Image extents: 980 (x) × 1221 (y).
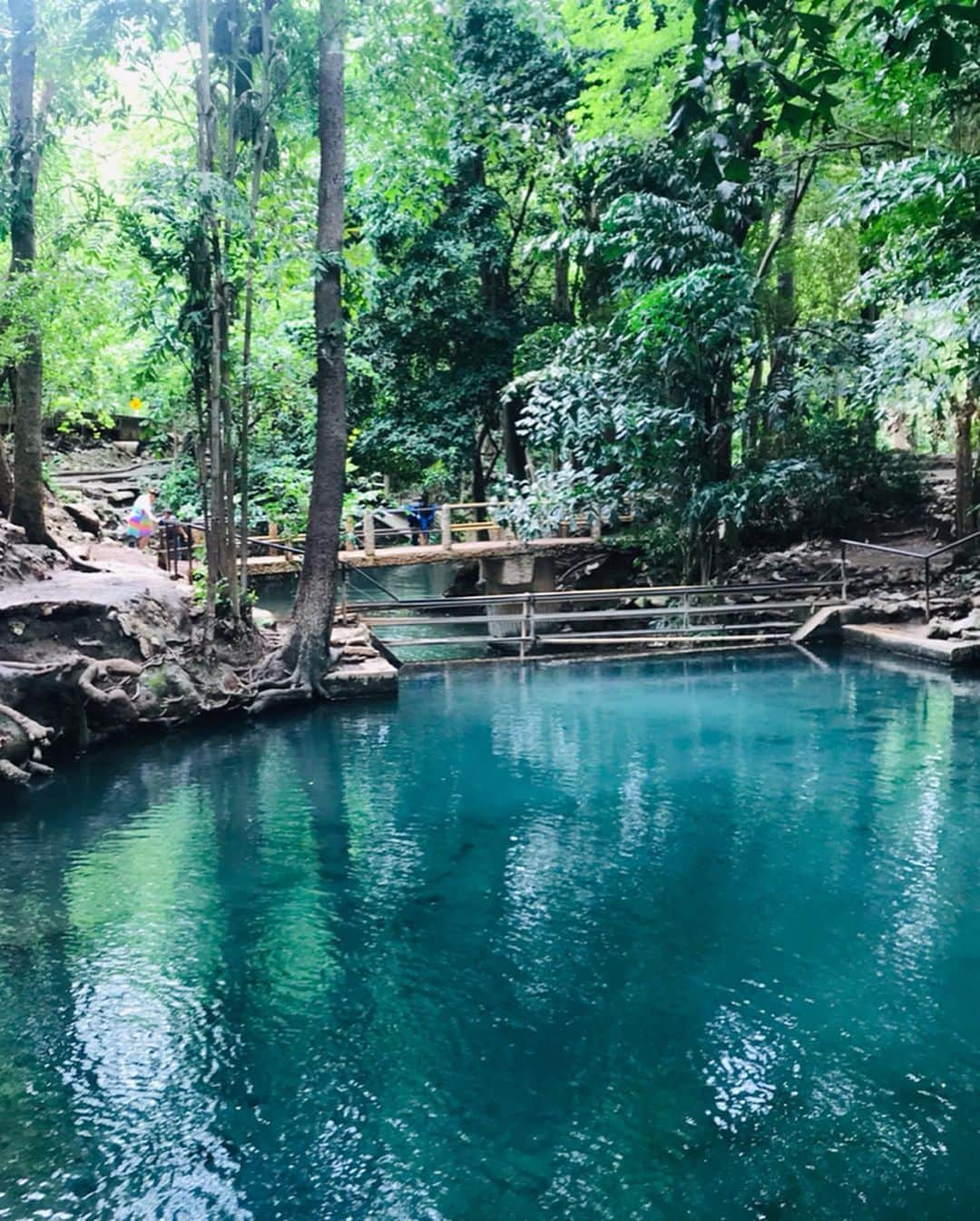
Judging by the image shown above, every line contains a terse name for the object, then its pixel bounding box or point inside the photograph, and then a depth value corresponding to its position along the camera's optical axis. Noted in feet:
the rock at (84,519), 59.21
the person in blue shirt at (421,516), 69.58
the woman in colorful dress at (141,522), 57.26
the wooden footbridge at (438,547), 60.29
